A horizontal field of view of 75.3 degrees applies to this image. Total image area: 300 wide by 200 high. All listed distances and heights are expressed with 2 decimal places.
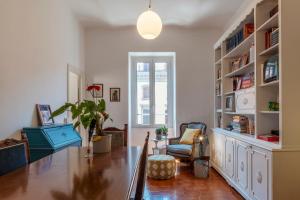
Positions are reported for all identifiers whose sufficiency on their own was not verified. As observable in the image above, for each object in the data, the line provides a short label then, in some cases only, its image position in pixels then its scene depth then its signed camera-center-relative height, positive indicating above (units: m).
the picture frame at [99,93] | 4.38 +0.26
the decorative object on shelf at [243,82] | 2.71 +0.34
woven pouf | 3.15 -1.03
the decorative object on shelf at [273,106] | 2.15 -0.02
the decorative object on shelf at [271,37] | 2.05 +0.75
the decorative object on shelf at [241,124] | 2.79 -0.28
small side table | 3.99 -0.93
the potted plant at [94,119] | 1.48 -0.11
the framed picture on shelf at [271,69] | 2.04 +0.39
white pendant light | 2.34 +0.98
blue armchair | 3.54 -0.81
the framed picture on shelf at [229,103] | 3.20 +0.03
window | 4.72 +0.33
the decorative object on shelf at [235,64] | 3.05 +0.66
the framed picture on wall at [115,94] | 4.40 +0.24
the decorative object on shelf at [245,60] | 2.80 +0.65
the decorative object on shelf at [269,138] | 2.06 -0.36
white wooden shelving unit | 1.89 -0.20
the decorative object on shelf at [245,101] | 2.53 +0.05
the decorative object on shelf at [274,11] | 2.17 +1.06
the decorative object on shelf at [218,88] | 3.73 +0.32
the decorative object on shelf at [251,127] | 2.65 -0.31
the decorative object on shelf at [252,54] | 2.53 +0.67
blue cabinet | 2.32 -0.45
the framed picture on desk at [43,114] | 2.60 -0.13
